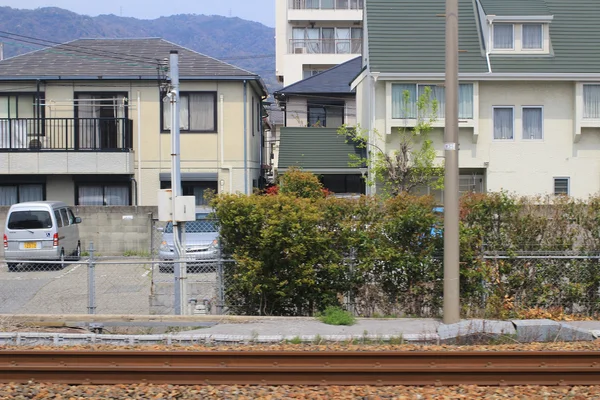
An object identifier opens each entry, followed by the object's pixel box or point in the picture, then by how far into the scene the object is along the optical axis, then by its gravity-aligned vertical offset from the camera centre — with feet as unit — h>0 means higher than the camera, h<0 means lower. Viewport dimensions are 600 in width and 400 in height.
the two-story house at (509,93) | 82.89 +12.04
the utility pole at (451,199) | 38.17 -0.30
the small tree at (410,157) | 80.59 +4.31
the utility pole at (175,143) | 44.14 +3.45
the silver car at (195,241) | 58.13 -3.97
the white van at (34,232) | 68.59 -3.47
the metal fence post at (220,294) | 42.50 -6.03
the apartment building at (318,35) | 167.84 +39.40
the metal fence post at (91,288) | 42.27 -5.57
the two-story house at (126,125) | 88.12 +9.14
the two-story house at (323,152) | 88.79 +5.64
